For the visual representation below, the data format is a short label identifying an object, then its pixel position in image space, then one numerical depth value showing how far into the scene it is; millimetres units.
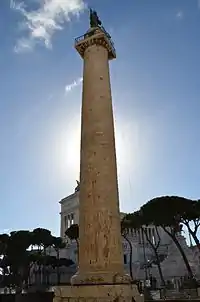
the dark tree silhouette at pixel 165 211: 30312
